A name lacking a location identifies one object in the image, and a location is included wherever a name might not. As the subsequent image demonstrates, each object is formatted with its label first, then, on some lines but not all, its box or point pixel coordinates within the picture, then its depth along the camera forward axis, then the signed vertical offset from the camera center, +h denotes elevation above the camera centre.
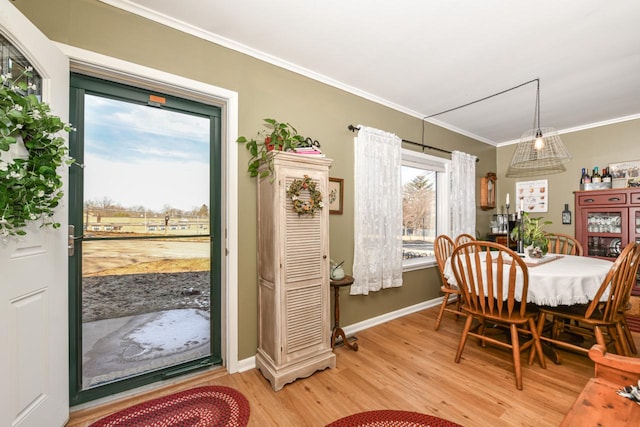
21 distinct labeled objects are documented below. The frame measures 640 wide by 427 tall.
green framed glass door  1.92 -0.14
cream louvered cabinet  2.07 -0.48
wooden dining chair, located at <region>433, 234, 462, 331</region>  3.07 -0.51
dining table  2.04 -0.51
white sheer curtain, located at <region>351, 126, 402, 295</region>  3.04 +0.03
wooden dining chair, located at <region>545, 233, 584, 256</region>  3.21 -0.39
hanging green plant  1.17 +0.26
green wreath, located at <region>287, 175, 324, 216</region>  2.11 +0.13
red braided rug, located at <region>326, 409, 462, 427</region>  1.66 -1.22
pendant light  2.64 +0.66
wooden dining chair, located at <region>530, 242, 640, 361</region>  1.97 -0.70
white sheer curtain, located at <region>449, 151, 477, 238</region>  4.10 +0.30
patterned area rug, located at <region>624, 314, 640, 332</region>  3.02 -1.16
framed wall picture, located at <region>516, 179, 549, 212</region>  4.53 +0.32
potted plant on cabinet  2.20 +0.57
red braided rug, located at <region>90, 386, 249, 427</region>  1.67 -1.22
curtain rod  3.63 +0.92
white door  1.26 -0.44
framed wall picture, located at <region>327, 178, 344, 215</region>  2.86 +0.20
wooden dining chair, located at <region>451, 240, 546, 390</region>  2.04 -0.61
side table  2.54 -1.02
